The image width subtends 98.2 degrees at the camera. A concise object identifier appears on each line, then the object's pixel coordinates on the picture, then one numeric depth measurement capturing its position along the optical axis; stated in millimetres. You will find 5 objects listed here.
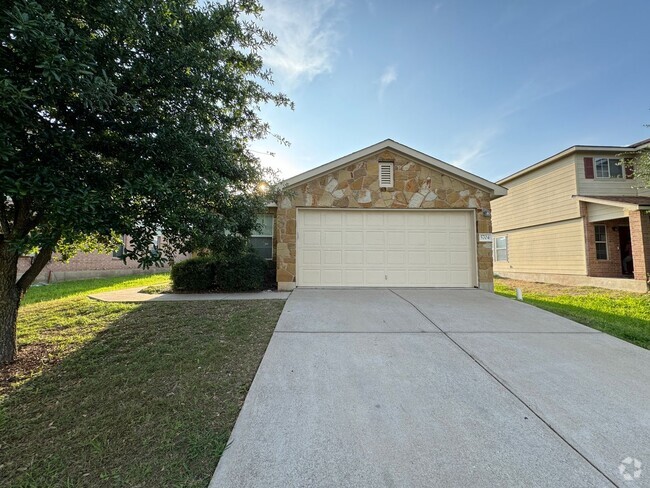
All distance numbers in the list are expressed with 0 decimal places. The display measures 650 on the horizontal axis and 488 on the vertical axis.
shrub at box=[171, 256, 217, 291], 8086
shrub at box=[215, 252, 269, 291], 7977
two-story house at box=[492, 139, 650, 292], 10307
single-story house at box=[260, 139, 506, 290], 8289
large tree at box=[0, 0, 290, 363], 2248
